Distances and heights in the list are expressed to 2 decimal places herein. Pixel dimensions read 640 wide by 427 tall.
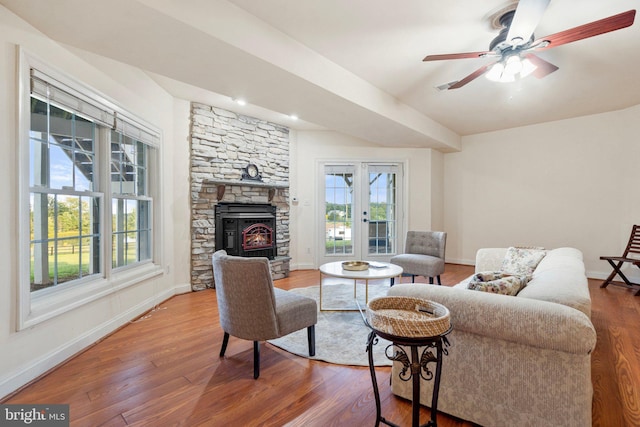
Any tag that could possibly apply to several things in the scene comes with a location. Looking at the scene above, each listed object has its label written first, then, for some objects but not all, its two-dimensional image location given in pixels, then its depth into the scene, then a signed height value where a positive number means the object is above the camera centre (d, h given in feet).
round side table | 4.13 -2.13
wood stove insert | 14.43 -0.95
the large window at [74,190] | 7.22 +0.54
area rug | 7.64 -3.72
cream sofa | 4.19 -2.20
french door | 18.84 +0.01
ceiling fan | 5.95 +4.01
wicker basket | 4.11 -1.63
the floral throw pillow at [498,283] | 5.89 -1.48
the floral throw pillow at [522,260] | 9.09 -1.56
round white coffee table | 9.64 -2.09
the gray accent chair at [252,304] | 6.60 -2.18
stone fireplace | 13.85 +0.94
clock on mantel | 15.28 +1.91
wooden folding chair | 13.67 -2.07
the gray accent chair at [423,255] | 13.33 -2.15
